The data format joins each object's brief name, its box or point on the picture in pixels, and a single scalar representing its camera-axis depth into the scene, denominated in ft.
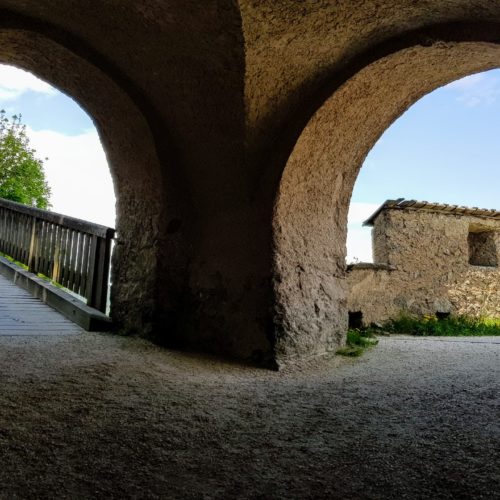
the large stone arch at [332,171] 10.41
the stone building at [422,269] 26.78
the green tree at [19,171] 60.03
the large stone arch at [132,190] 11.90
